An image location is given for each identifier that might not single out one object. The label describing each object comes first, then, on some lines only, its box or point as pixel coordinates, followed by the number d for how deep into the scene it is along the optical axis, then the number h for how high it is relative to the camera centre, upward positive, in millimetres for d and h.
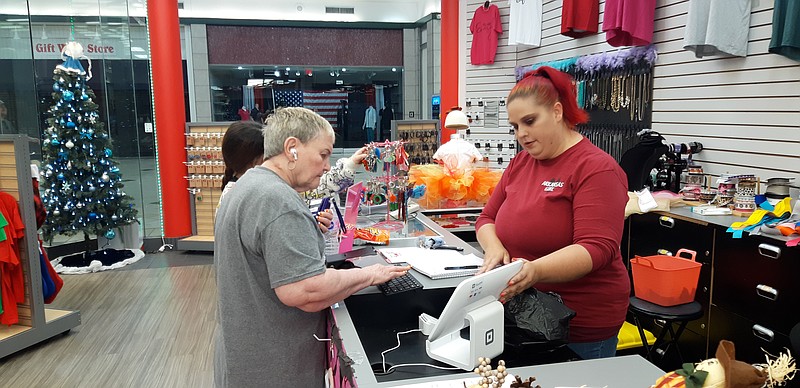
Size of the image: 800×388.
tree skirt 6488 -1722
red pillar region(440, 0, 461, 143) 8328 +848
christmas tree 6648 -554
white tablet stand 1509 -558
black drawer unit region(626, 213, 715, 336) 3508 -828
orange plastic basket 3221 -956
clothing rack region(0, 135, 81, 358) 4117 -998
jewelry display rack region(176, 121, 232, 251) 7344 -654
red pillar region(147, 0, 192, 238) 7027 +7
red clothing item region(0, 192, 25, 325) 4016 -1061
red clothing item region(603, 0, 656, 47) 4918 +821
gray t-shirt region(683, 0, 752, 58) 3982 +621
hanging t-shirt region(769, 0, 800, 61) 3434 +510
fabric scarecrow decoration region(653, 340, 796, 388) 1032 -468
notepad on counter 2287 -623
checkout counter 1487 -686
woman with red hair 1870 -340
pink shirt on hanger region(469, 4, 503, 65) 7605 +1080
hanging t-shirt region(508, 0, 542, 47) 6852 +1097
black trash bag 1717 -617
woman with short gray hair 1676 -472
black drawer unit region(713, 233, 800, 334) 2938 -900
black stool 3096 -1072
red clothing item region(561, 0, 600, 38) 5840 +990
